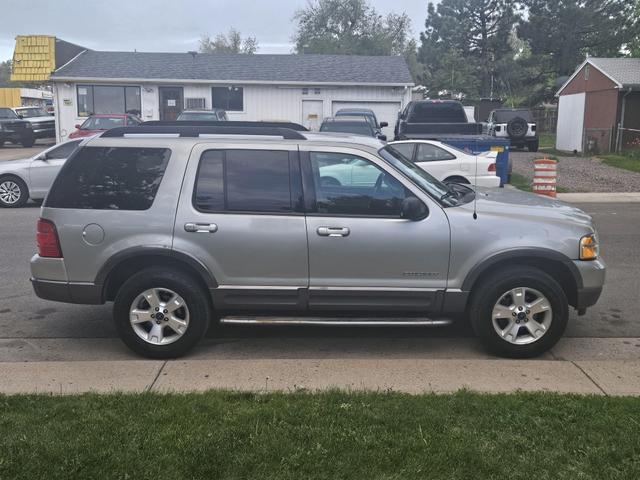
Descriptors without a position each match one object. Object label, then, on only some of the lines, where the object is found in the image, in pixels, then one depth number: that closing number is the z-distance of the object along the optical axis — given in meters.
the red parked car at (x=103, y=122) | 22.19
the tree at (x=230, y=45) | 76.00
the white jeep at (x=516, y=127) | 29.72
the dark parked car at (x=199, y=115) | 23.55
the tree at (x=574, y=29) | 47.16
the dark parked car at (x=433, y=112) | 20.06
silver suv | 5.14
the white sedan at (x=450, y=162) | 13.48
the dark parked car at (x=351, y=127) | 18.86
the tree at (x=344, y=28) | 60.78
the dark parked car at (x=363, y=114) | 22.84
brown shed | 27.56
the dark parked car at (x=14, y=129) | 30.47
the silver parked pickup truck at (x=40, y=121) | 32.72
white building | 31.39
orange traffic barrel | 14.88
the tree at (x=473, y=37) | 55.78
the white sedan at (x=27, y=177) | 14.00
